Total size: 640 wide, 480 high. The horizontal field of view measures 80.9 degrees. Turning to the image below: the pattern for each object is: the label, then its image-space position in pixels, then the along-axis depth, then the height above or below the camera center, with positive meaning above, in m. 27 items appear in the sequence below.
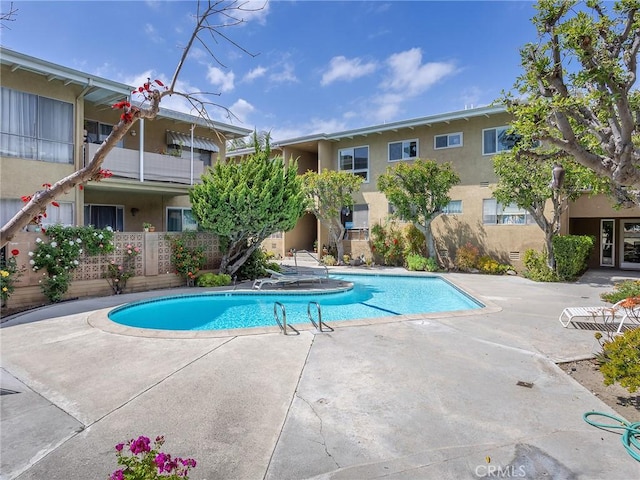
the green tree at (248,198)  14.76 +1.51
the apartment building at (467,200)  19.41 +2.03
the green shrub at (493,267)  18.84 -1.54
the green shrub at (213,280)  15.20 -1.80
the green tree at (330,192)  21.36 +2.59
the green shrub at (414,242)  21.45 -0.33
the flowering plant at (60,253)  11.34 -0.53
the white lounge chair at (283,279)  15.02 -1.76
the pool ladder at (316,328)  8.24 -2.08
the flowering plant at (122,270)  13.26 -1.23
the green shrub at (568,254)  16.14 -0.76
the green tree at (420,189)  19.09 +2.45
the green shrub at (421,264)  19.90 -1.48
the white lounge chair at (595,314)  8.60 -1.82
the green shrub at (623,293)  11.27 -1.72
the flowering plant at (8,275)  10.18 -1.10
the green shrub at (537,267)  16.52 -1.42
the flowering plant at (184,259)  15.11 -0.92
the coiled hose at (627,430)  3.78 -2.15
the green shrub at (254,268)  17.31 -1.48
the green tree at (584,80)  5.97 +2.75
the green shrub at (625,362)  4.48 -1.56
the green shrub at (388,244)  22.14 -0.45
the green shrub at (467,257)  19.70 -1.08
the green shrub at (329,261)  23.30 -1.54
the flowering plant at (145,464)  2.30 -1.44
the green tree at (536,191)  15.45 +1.94
